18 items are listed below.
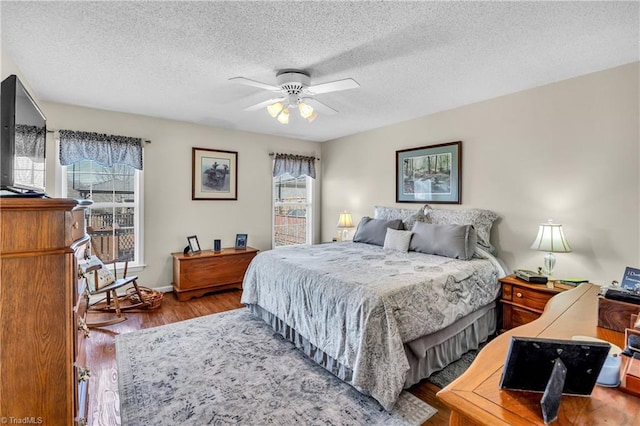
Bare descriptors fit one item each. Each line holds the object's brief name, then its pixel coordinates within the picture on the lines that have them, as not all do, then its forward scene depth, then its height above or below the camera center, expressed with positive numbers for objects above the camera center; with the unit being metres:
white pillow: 3.39 -0.32
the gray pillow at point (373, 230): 3.80 -0.23
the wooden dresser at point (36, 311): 1.02 -0.36
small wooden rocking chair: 3.13 -0.89
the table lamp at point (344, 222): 4.91 -0.16
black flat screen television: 1.39 +0.36
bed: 1.93 -0.73
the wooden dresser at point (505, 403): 0.73 -0.50
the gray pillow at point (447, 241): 3.00 -0.29
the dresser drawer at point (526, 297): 2.52 -0.73
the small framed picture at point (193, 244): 4.31 -0.48
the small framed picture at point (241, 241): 4.67 -0.47
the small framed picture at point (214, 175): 4.48 +0.57
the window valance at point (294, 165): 5.21 +0.84
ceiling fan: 2.37 +1.03
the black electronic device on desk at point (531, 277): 2.63 -0.57
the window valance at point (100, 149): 3.54 +0.77
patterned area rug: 1.84 -1.25
